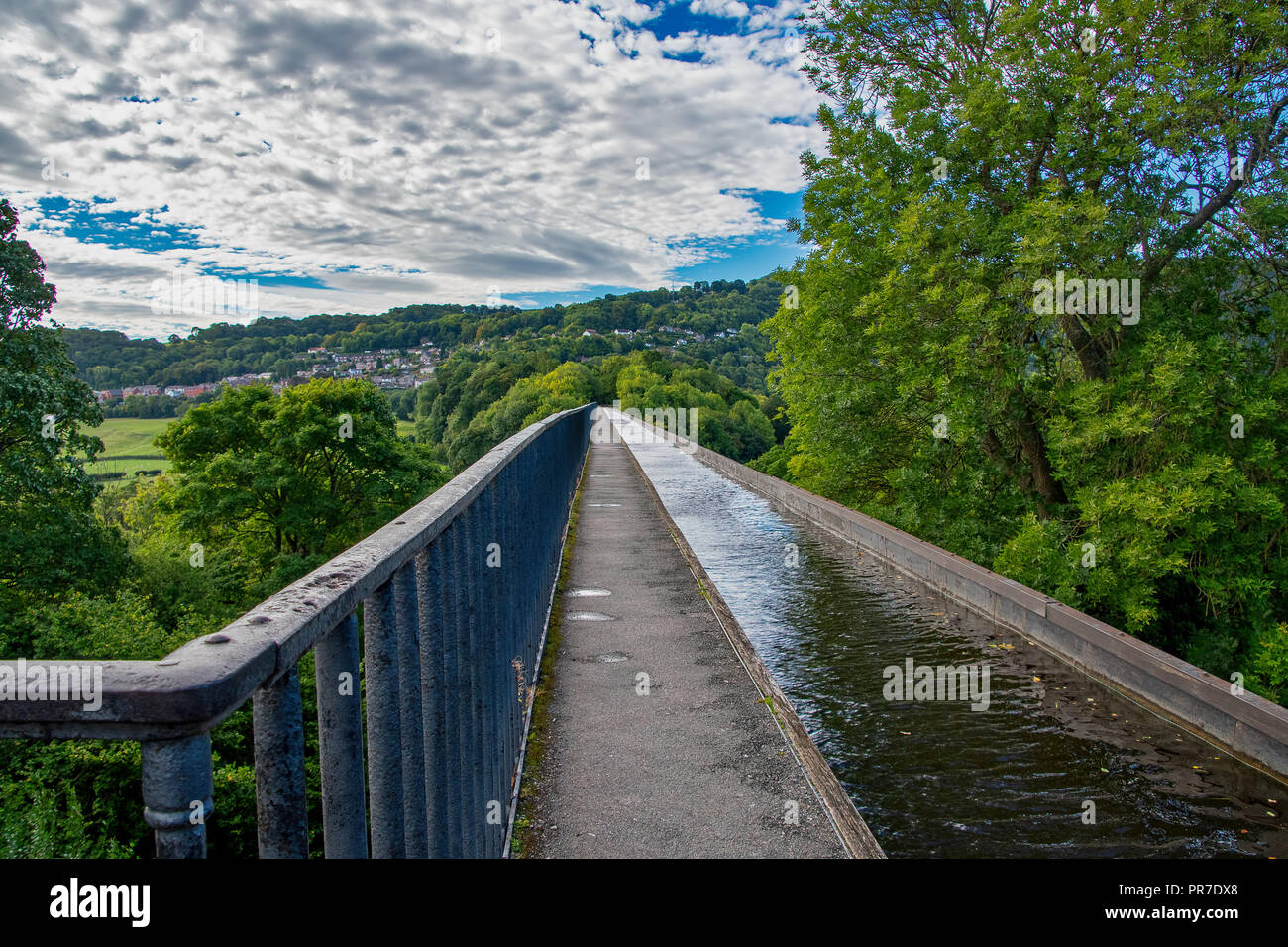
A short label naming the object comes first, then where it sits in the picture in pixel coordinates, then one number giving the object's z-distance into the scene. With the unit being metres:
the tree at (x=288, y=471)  34.31
